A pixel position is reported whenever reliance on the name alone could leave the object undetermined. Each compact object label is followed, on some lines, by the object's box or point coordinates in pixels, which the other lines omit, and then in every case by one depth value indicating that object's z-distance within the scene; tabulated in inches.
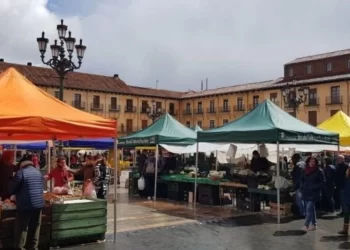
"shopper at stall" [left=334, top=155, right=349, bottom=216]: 438.3
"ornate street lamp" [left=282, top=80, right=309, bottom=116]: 907.7
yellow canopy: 549.0
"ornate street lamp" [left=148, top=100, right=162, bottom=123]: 1399.2
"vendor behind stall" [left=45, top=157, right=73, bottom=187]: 355.3
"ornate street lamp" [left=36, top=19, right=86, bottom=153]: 587.2
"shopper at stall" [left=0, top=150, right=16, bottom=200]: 303.9
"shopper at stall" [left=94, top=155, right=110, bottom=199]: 442.0
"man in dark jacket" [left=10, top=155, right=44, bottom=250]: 253.1
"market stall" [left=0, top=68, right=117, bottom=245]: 266.6
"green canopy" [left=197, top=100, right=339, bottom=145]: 406.3
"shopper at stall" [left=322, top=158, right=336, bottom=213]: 455.2
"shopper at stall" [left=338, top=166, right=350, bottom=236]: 338.0
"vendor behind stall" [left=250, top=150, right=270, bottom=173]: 499.2
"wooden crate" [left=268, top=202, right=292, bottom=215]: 432.8
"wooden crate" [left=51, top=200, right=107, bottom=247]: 284.2
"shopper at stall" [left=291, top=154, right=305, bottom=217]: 418.6
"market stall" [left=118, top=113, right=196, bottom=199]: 560.7
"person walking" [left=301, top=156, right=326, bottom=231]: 360.8
